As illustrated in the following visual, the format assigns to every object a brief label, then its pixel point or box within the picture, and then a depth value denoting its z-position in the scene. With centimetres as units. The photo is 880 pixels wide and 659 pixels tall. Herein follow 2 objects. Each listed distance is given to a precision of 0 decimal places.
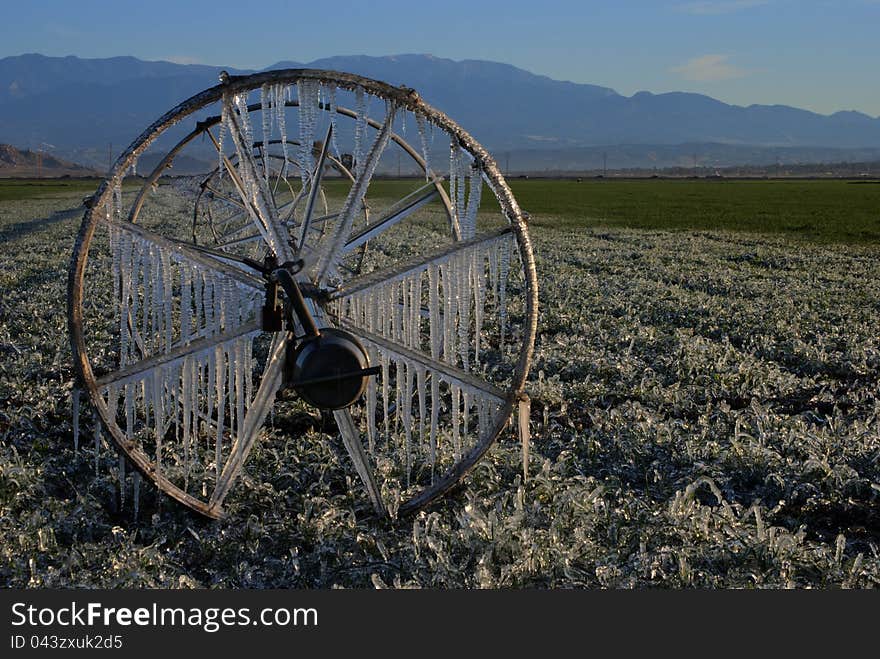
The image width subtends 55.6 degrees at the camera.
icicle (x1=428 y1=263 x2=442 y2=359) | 510
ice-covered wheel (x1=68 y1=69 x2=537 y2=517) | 447
